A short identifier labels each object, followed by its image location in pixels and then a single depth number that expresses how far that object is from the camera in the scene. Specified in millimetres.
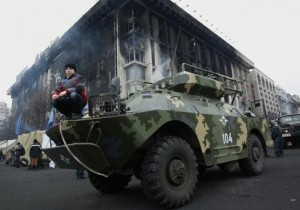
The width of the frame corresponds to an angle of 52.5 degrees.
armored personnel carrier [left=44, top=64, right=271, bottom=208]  4344
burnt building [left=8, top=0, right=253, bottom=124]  28188
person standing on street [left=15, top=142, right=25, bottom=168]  19547
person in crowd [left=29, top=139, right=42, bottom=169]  16344
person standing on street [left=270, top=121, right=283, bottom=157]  11977
